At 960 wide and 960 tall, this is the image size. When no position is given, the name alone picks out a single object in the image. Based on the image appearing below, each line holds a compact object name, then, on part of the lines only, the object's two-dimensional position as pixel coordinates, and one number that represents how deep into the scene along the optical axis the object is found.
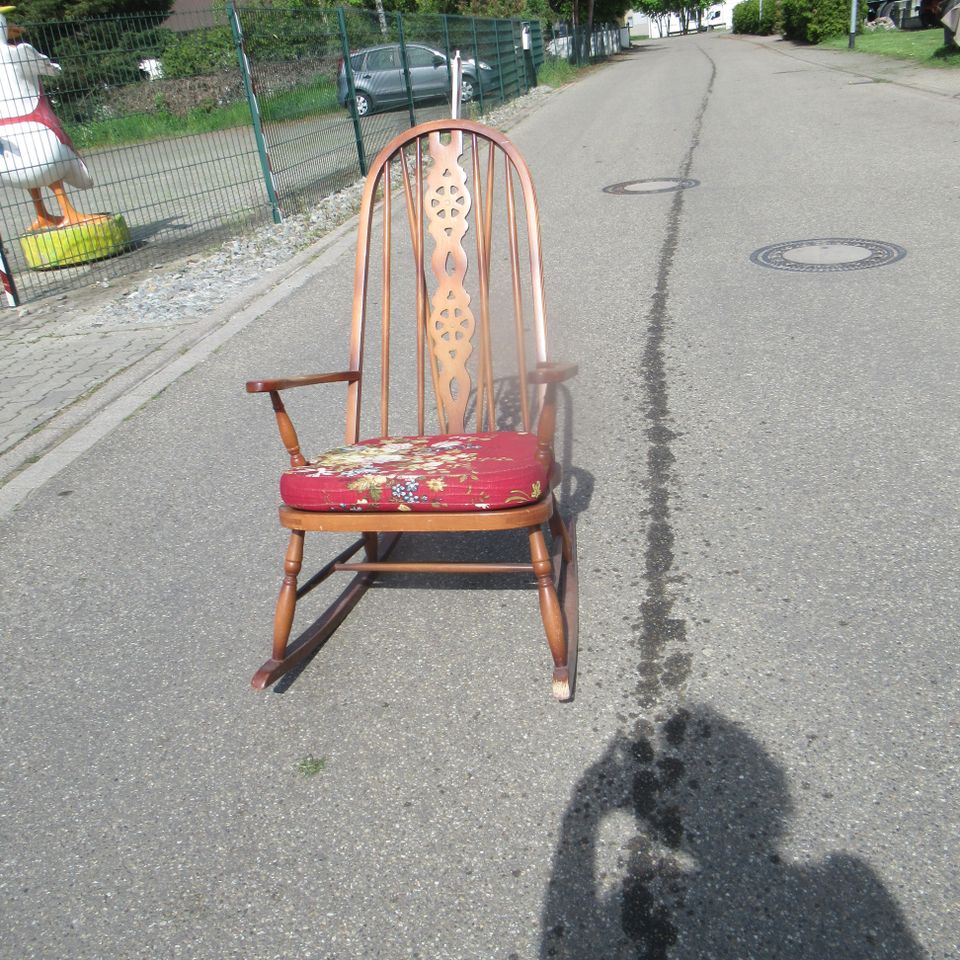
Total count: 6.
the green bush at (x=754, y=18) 48.31
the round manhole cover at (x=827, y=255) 6.27
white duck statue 7.75
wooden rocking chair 2.48
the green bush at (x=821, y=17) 31.34
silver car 11.95
